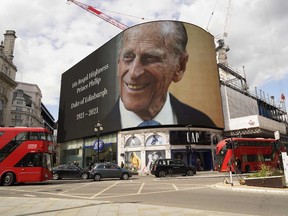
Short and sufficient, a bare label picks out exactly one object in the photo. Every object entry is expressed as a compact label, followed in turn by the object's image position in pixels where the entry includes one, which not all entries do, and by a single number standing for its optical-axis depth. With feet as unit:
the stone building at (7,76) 195.31
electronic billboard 138.82
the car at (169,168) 90.99
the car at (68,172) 86.84
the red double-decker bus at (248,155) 89.45
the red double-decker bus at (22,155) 63.52
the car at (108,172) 79.46
